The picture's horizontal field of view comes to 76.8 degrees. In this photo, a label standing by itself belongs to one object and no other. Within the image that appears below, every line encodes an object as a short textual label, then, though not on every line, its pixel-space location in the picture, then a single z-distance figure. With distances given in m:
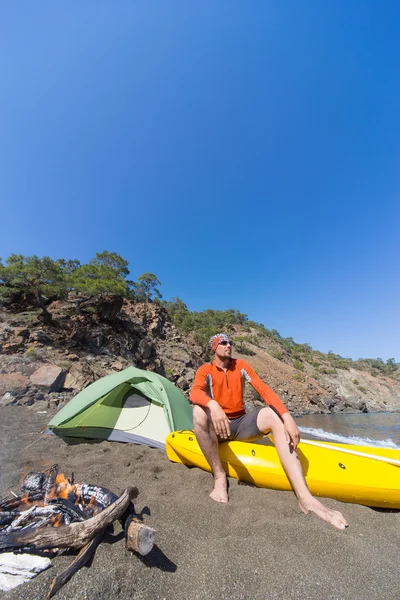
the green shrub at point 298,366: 35.92
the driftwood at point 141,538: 1.58
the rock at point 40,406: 7.84
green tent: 4.81
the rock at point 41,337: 14.61
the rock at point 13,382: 9.02
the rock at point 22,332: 14.20
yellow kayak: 2.71
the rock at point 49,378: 9.80
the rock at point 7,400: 8.15
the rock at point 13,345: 12.65
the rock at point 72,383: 10.60
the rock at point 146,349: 19.77
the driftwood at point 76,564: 1.42
